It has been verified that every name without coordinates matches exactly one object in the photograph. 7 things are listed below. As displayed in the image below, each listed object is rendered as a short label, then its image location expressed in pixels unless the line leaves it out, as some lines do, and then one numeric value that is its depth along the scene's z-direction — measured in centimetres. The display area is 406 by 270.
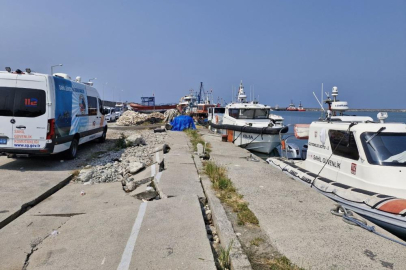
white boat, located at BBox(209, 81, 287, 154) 1670
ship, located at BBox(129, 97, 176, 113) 5087
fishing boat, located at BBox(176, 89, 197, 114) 4864
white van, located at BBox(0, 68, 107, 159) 878
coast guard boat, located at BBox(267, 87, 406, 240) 568
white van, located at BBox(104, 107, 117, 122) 3714
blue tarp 2555
